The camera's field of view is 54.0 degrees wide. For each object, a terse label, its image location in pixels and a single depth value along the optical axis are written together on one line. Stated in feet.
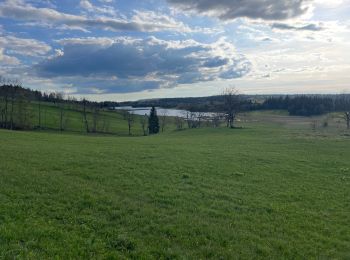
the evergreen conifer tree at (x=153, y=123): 389.19
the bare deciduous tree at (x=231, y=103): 303.56
